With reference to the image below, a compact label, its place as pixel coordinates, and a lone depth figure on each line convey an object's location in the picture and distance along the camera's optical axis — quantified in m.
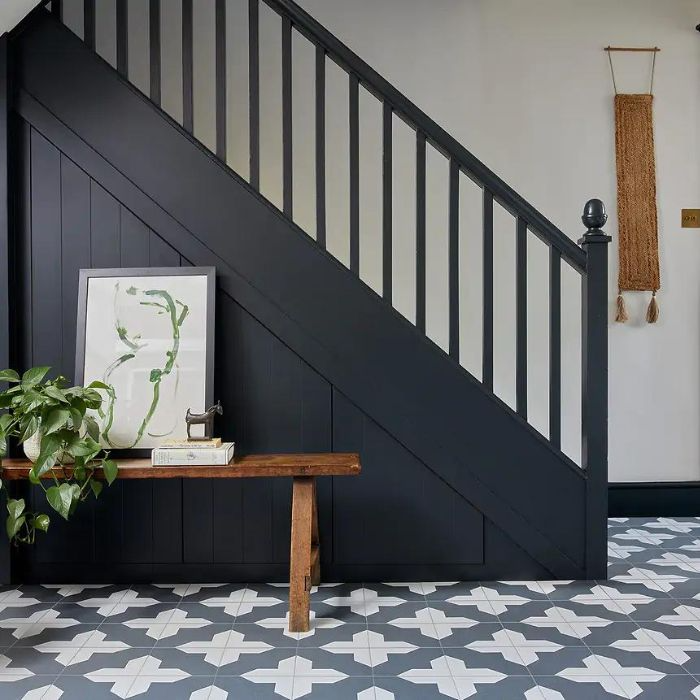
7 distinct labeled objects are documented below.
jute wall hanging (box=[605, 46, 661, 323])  3.54
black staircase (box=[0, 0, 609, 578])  2.54
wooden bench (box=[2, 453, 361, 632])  2.13
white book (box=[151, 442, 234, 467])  2.21
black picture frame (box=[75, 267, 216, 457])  2.47
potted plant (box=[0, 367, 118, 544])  2.10
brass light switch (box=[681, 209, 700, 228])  3.61
